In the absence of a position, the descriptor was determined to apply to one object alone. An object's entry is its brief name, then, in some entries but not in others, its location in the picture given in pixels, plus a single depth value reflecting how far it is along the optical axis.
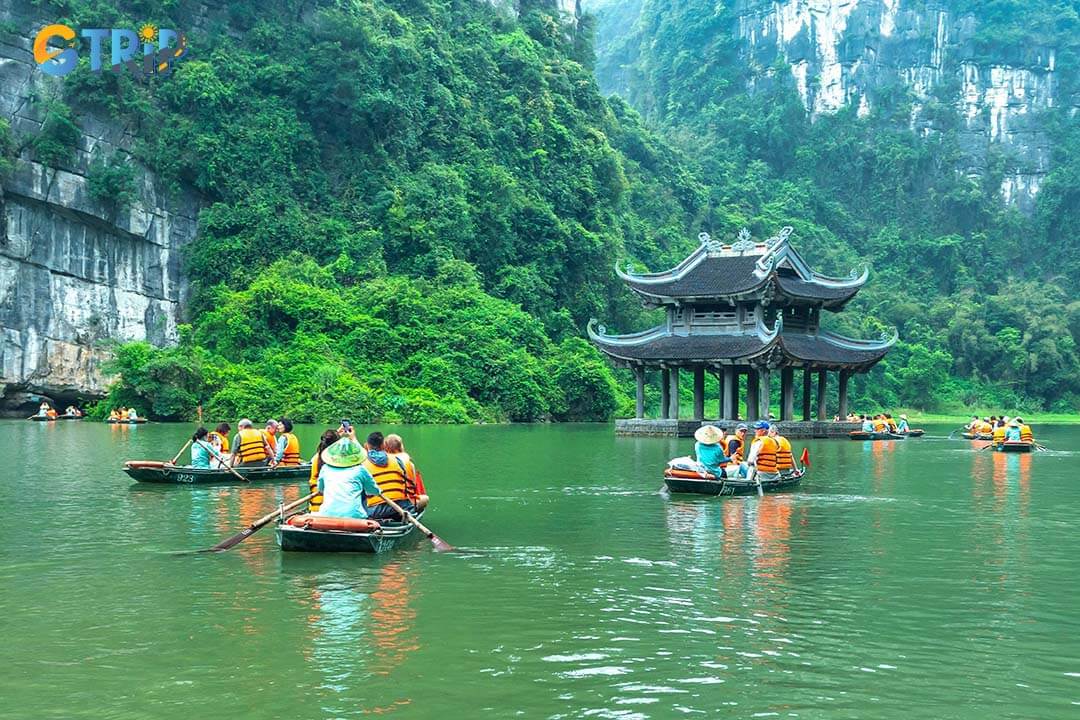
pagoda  42.44
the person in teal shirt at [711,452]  20.52
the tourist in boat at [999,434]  36.13
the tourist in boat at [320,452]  15.47
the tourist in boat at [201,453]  21.86
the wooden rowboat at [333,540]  13.12
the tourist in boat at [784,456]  22.05
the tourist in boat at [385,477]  14.17
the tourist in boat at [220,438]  23.53
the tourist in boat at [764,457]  21.23
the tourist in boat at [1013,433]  35.62
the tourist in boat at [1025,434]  35.94
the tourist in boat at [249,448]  22.45
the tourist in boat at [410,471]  14.56
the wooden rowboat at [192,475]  21.06
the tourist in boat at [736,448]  21.17
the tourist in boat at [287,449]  22.97
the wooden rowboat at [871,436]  43.16
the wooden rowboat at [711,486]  20.22
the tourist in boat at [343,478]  13.38
